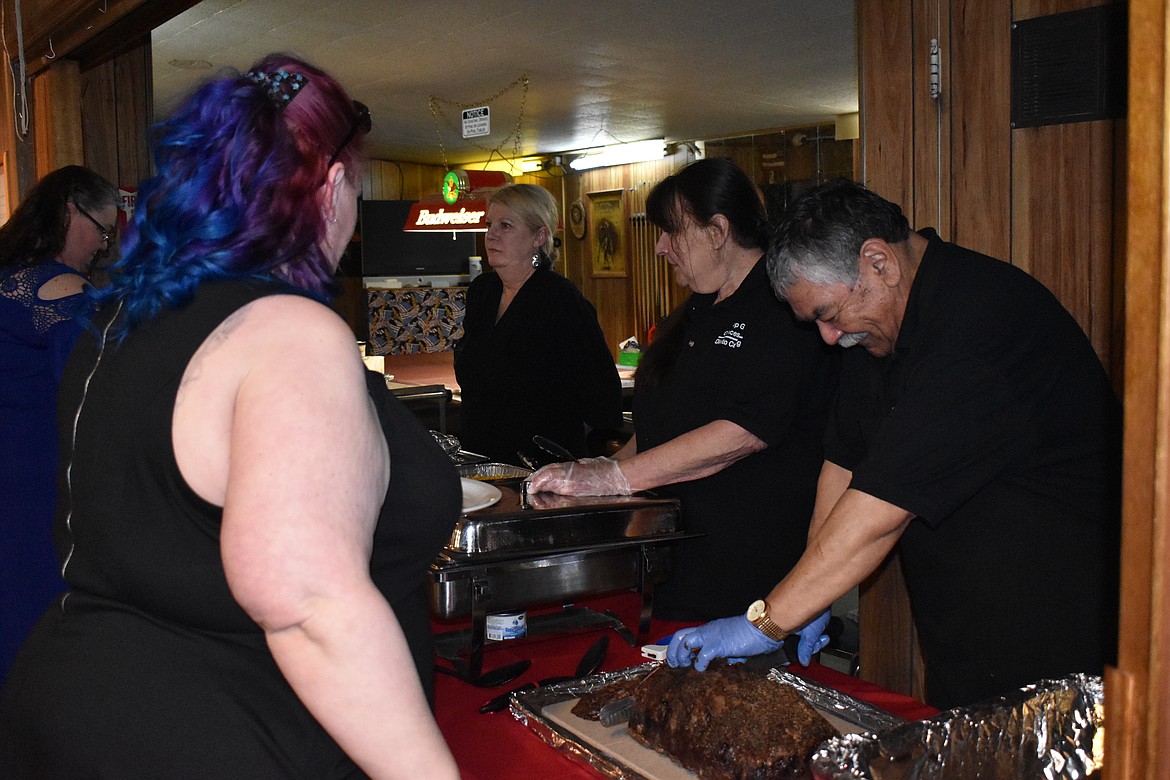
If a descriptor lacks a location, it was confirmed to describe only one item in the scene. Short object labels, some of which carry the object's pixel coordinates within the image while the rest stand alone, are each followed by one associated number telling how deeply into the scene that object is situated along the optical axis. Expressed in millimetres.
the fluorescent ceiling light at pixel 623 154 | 8484
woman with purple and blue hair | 822
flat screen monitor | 8867
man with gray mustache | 1353
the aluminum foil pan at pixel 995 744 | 996
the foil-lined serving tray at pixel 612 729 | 1225
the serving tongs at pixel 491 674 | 1516
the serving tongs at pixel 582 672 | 1411
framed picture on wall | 9125
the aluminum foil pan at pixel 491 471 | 2139
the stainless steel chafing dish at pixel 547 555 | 1502
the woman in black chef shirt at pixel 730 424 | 1918
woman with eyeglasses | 2338
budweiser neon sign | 5969
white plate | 1656
